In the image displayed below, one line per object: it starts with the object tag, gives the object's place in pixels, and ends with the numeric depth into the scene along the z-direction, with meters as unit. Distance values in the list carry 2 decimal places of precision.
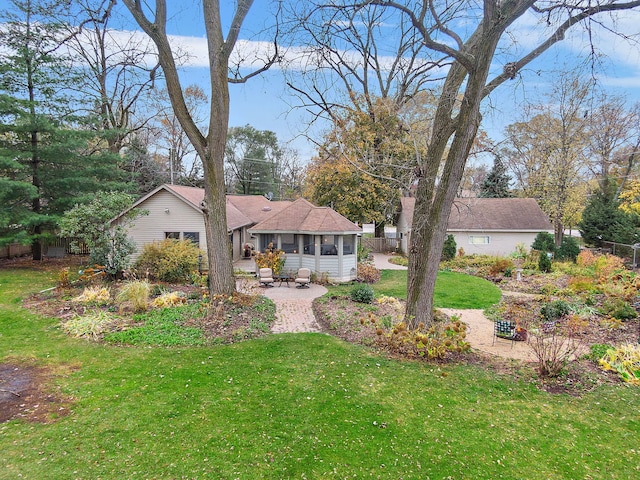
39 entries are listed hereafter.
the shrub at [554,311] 9.88
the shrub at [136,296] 9.56
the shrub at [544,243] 19.78
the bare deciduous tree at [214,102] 9.47
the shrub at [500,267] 17.36
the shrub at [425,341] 6.75
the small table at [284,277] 15.16
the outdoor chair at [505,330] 8.09
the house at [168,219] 16.88
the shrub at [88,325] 7.82
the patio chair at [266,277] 14.50
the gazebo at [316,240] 15.38
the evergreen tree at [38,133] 14.50
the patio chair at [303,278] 14.27
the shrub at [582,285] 12.37
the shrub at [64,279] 11.76
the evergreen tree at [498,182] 28.72
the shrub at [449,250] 21.06
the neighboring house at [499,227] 22.58
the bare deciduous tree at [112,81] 17.61
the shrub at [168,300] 10.20
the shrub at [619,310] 9.41
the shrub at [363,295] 11.63
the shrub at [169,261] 13.85
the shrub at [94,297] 10.20
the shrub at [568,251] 18.70
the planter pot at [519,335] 8.13
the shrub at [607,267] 13.62
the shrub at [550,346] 6.14
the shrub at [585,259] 17.14
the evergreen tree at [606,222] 21.70
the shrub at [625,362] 6.22
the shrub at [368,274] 16.16
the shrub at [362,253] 19.81
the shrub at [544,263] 17.11
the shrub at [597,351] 7.11
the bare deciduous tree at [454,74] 6.27
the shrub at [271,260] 15.33
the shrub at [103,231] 12.87
